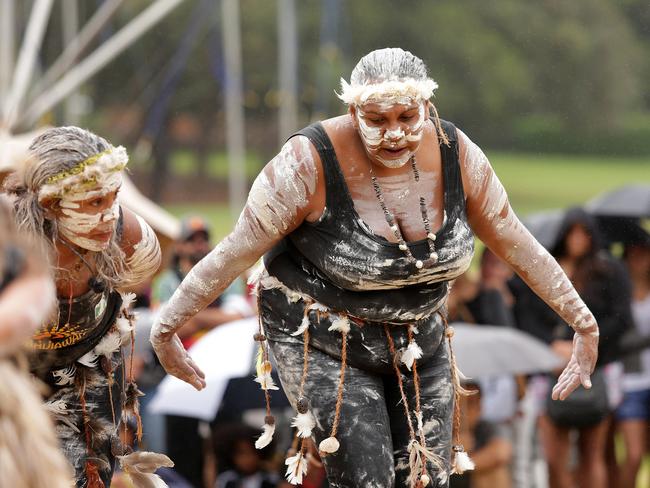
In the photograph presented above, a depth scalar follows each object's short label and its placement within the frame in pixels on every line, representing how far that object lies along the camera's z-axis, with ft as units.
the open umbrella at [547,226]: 55.98
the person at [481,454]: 50.55
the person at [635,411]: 54.85
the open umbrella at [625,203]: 64.75
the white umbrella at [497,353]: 48.83
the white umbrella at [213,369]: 48.01
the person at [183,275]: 54.44
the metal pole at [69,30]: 149.69
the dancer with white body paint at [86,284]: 30.71
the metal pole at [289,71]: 137.28
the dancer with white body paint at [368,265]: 29.58
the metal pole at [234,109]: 130.52
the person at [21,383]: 20.99
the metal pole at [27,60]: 100.73
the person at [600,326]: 52.54
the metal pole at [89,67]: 101.50
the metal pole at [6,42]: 113.19
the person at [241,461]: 50.57
